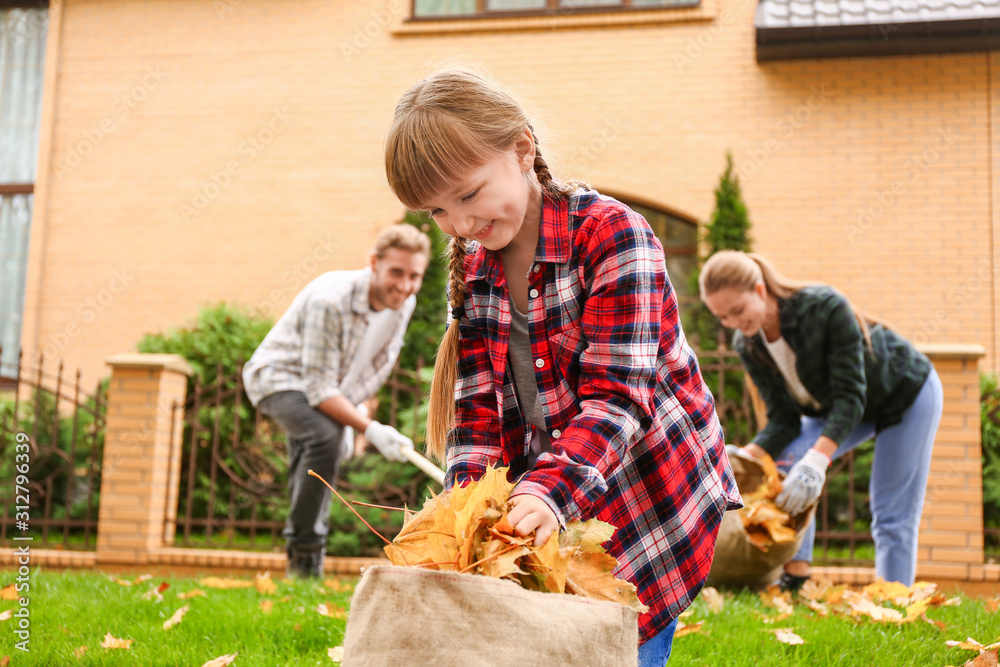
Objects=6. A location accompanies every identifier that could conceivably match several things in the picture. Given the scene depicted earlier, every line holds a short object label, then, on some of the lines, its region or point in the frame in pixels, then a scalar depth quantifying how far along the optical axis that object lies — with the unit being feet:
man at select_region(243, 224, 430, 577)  14.28
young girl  5.33
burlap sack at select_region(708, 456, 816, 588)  11.87
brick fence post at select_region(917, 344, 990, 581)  16.31
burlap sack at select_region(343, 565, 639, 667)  4.07
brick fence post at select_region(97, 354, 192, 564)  18.19
